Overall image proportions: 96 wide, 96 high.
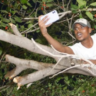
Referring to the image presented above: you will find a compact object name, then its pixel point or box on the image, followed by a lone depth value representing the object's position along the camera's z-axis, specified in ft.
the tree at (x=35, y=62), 14.37
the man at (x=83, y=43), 16.81
